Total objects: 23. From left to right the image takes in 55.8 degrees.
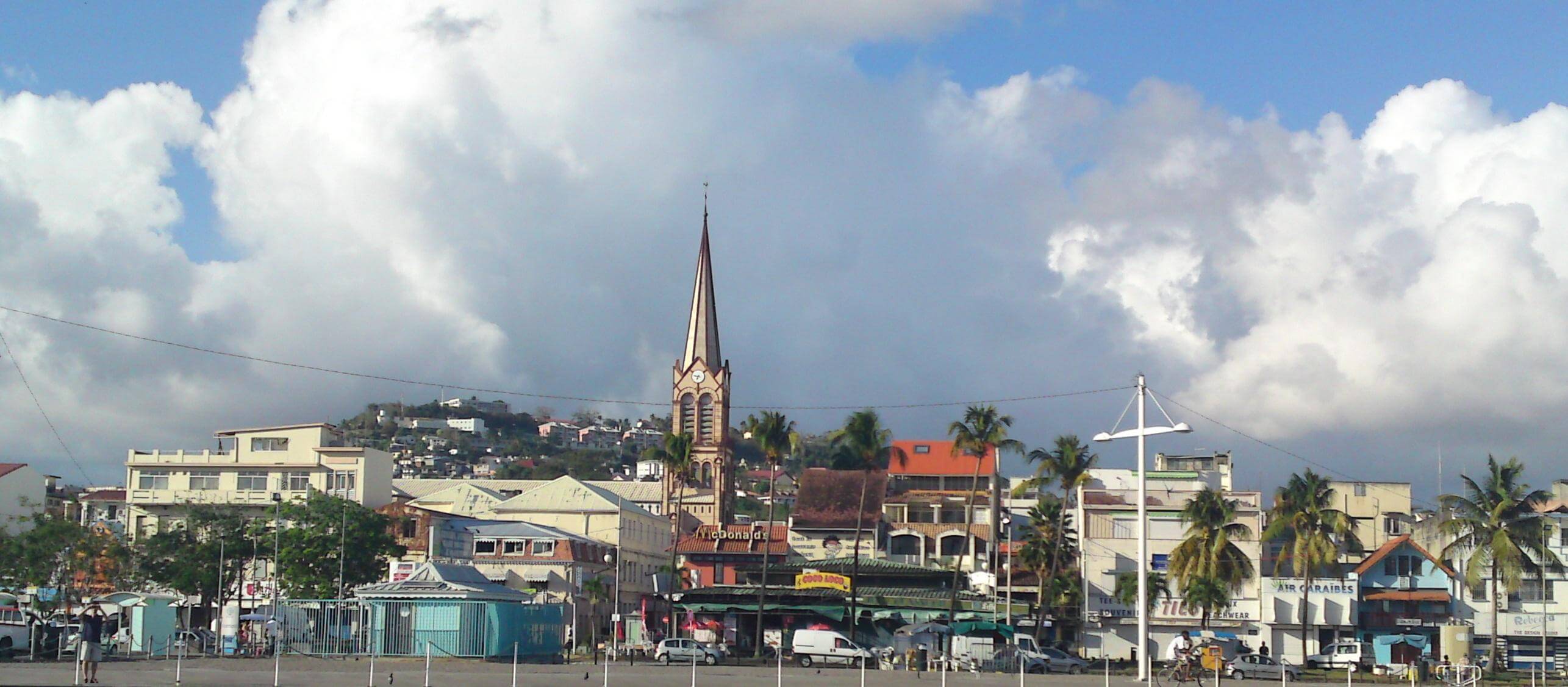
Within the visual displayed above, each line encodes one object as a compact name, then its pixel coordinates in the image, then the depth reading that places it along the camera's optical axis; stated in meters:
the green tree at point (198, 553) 77.88
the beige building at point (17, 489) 103.31
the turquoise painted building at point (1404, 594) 79.75
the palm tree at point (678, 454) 108.88
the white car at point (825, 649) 62.72
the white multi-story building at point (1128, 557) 79.38
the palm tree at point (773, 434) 89.12
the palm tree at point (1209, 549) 75.54
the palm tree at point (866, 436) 90.12
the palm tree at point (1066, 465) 80.25
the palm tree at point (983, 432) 80.38
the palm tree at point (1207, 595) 74.94
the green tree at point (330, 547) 75.12
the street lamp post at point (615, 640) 63.42
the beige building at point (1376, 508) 100.38
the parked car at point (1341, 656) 70.00
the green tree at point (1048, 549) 78.81
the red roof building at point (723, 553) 91.62
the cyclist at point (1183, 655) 38.83
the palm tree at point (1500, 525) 70.00
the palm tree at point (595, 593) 85.94
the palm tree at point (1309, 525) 75.06
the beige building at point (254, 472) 97.69
